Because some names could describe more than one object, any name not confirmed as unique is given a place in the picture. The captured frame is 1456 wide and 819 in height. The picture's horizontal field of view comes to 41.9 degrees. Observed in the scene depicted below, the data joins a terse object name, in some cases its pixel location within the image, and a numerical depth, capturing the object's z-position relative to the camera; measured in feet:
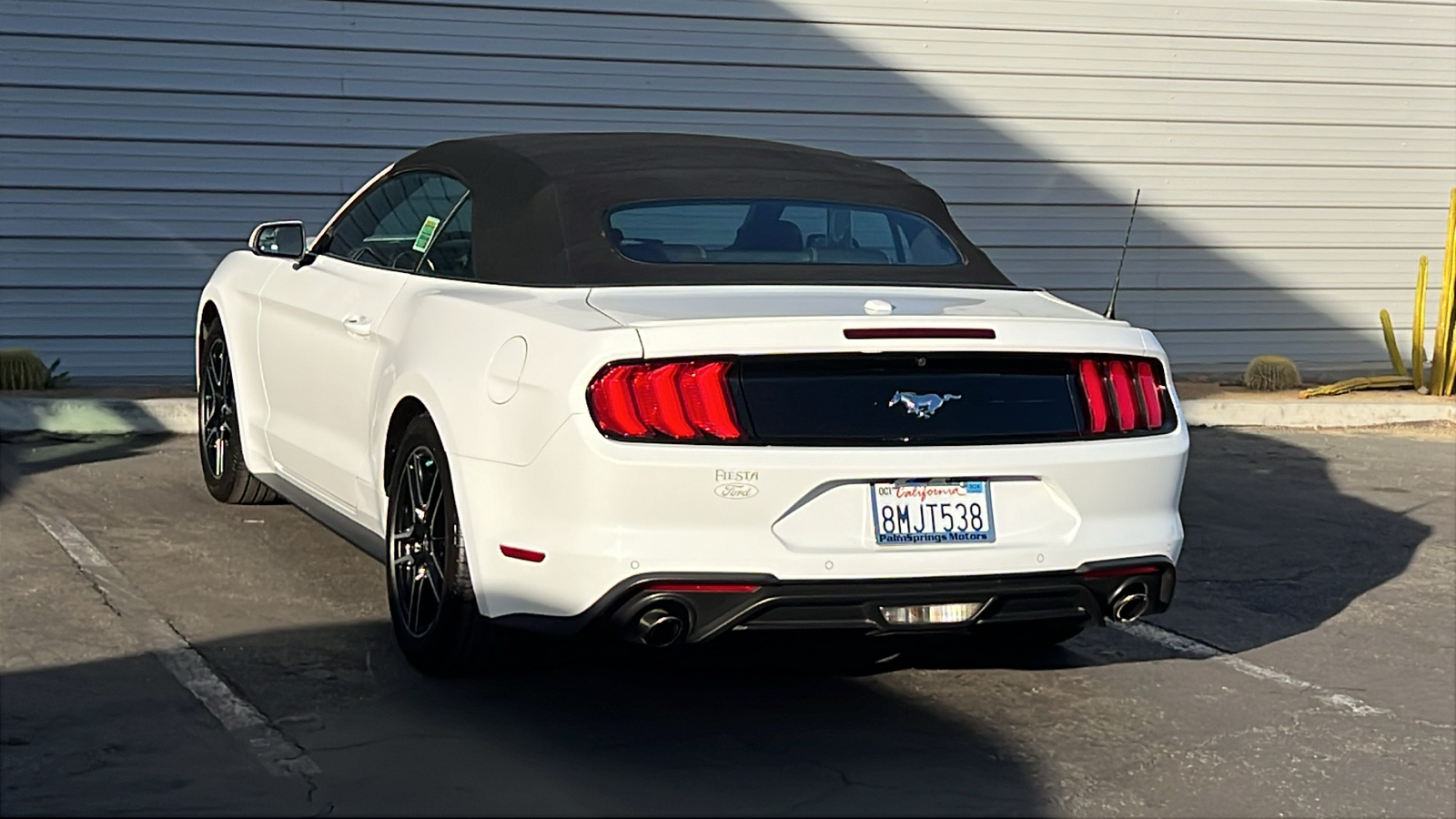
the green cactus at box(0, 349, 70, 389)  32.27
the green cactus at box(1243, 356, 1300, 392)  40.19
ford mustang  14.75
